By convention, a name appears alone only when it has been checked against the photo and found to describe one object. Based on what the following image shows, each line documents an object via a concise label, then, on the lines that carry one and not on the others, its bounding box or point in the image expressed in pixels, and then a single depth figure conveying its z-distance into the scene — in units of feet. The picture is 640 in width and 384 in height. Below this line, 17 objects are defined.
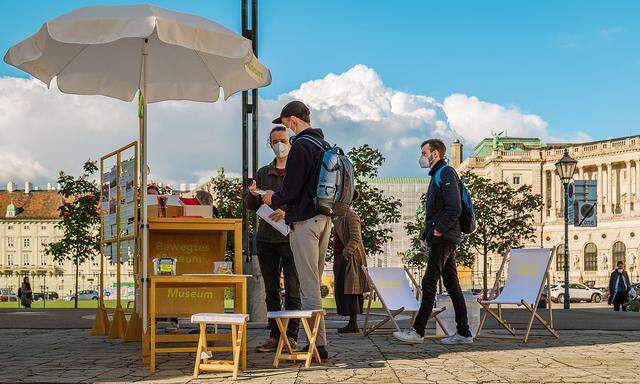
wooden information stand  28.73
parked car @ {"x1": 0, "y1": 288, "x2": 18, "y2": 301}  333.01
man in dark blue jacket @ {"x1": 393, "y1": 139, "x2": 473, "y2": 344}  32.91
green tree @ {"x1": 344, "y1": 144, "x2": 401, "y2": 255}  104.37
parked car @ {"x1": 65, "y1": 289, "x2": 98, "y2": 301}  330.79
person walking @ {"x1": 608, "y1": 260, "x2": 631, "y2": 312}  100.48
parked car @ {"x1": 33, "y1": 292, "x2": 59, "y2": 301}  270.51
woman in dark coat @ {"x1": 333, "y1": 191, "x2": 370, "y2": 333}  39.37
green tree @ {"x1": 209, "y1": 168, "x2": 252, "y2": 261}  113.70
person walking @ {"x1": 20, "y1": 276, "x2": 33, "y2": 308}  126.82
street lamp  94.12
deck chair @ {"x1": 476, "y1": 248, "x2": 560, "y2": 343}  36.23
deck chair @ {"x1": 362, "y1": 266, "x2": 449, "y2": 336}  36.96
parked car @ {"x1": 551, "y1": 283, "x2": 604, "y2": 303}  199.73
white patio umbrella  26.89
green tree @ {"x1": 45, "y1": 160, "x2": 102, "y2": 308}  114.52
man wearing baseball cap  26.16
